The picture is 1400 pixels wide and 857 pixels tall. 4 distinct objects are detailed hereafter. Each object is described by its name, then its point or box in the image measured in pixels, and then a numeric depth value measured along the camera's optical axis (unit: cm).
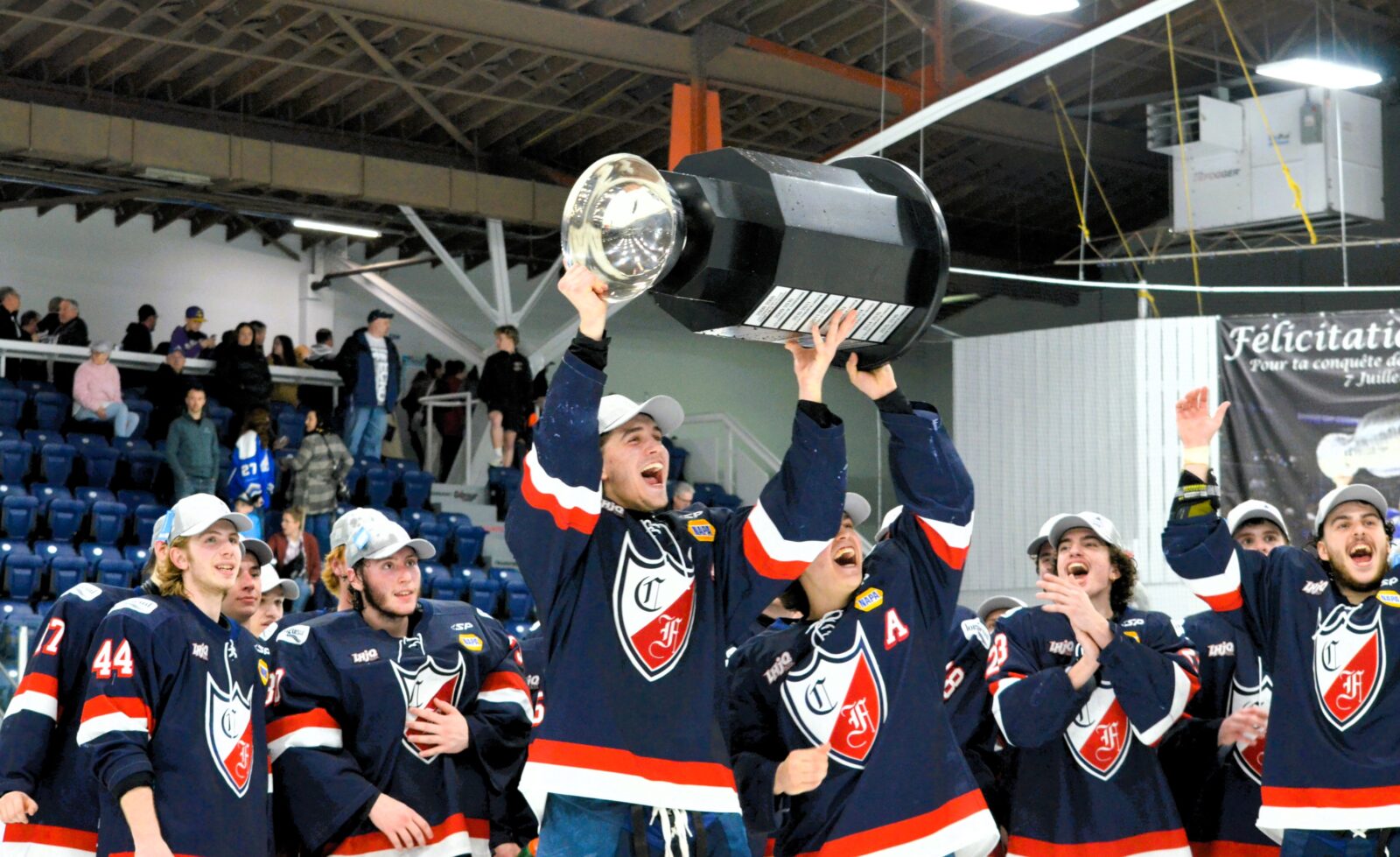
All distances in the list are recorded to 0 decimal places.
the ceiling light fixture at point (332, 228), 1758
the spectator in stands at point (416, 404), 1861
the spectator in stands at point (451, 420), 1806
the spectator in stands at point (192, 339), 1619
